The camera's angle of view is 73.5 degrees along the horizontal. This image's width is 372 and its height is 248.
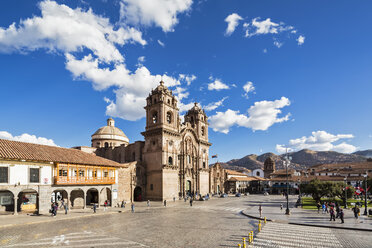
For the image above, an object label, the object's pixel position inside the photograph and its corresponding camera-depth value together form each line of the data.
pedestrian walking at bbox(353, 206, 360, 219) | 26.72
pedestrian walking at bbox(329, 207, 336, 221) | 24.97
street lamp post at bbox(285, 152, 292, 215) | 31.91
